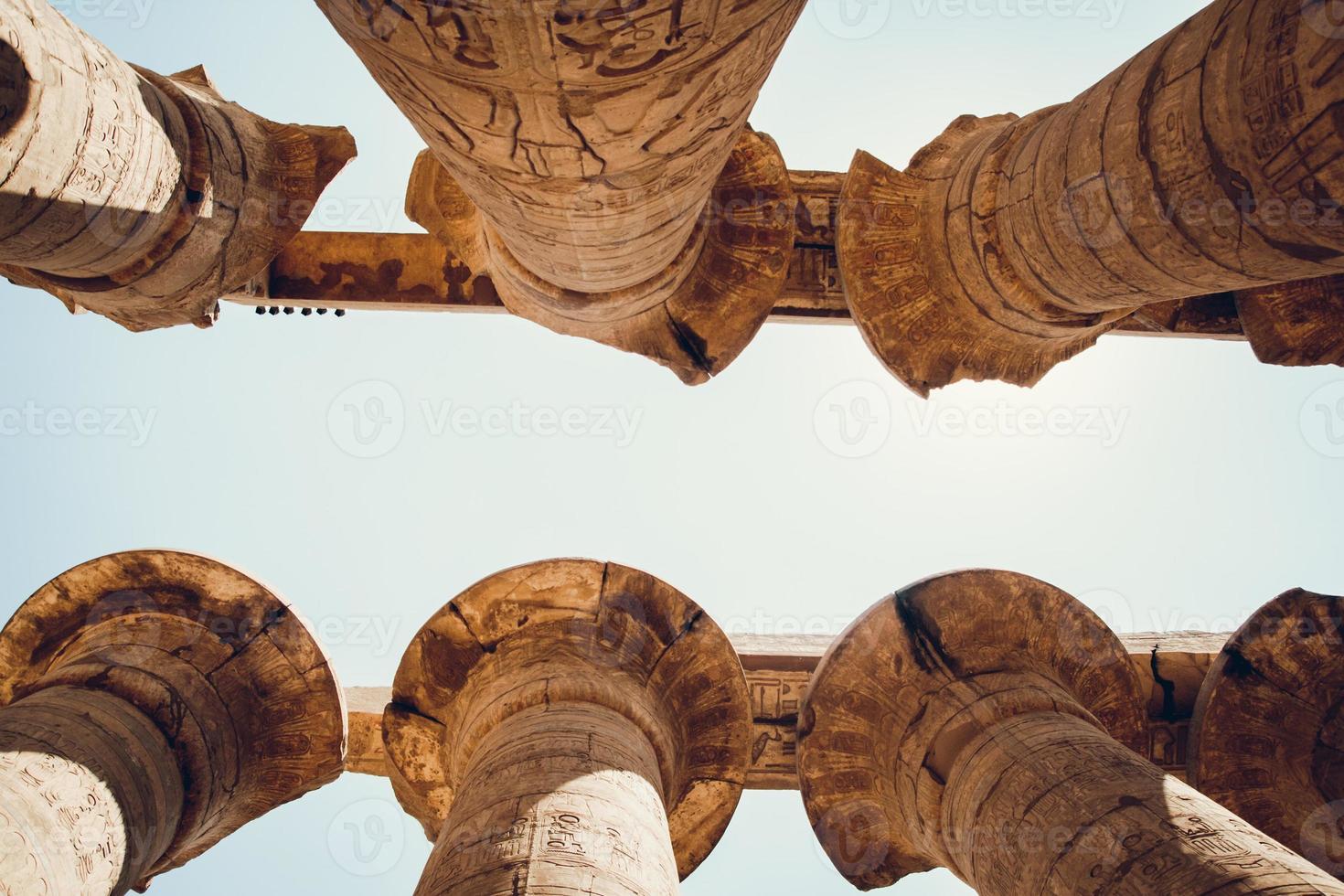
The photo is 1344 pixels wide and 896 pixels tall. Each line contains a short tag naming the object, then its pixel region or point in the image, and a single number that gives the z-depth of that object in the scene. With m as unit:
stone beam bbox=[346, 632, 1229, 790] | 6.42
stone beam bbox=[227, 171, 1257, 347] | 6.79
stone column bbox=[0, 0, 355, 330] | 3.63
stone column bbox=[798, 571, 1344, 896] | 3.81
